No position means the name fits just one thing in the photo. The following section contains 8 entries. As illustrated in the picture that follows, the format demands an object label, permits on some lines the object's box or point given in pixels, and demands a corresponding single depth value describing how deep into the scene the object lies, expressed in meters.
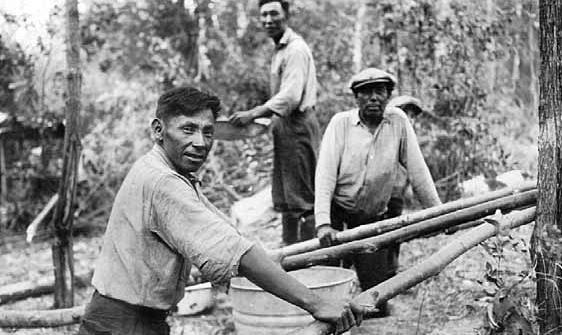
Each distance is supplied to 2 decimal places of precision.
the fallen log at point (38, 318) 3.58
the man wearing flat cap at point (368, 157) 4.84
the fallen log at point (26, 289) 6.24
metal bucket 3.67
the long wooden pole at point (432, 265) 2.71
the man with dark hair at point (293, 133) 5.95
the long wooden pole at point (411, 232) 3.86
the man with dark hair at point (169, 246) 2.43
